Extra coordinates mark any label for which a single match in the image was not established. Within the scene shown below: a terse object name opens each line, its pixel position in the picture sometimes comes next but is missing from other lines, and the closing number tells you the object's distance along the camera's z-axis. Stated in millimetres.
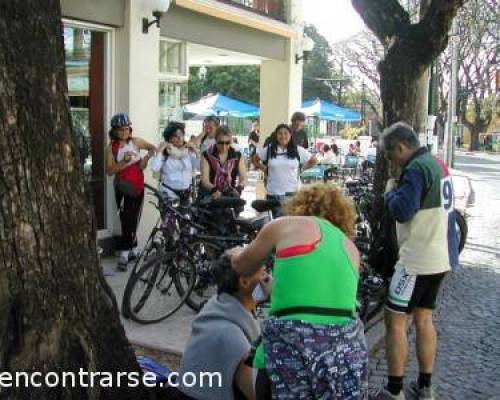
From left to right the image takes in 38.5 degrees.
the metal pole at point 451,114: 26656
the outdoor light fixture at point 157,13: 8625
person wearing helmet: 7746
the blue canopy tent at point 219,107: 24125
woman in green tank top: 2809
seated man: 3113
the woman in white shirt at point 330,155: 17844
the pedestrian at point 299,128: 10258
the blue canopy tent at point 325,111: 27344
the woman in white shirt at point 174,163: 7996
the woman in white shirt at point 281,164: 8281
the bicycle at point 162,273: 5785
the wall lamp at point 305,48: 14393
